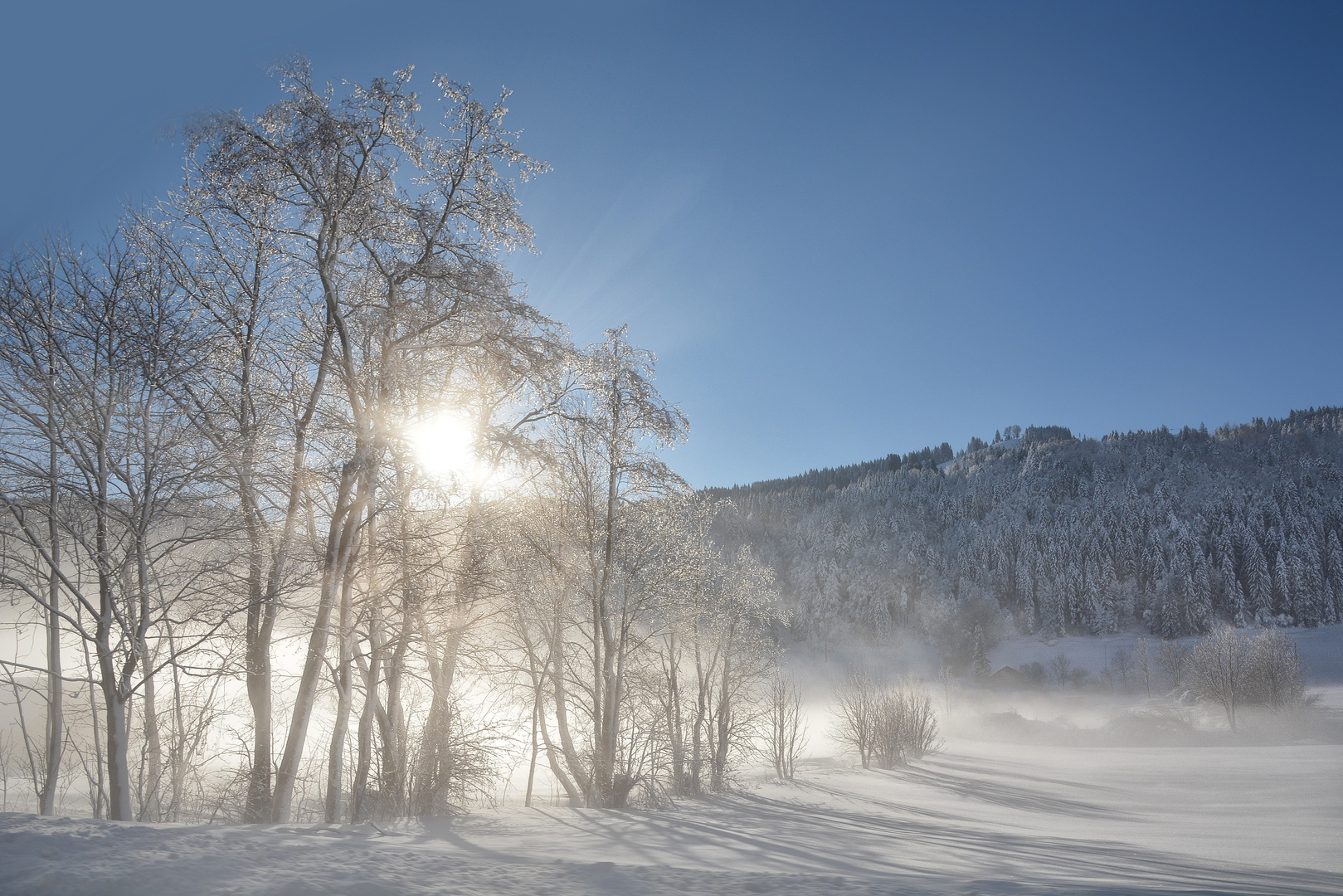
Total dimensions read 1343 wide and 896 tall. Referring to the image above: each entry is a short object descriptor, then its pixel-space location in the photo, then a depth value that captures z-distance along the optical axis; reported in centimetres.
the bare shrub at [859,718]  3606
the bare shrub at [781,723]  2978
